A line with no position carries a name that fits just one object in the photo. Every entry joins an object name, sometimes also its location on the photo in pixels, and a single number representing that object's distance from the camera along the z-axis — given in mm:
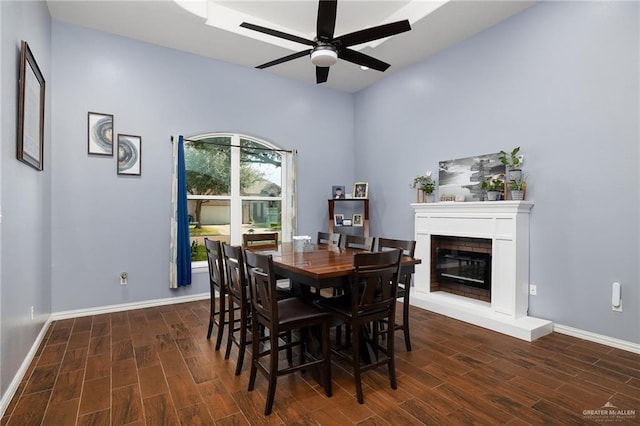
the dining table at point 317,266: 2182
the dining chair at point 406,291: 2875
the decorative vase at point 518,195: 3498
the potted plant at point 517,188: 3500
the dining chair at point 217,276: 2820
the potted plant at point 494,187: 3658
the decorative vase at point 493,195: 3678
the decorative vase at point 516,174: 3537
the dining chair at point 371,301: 2127
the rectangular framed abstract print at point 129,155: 4043
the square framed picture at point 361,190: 5414
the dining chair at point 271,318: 2037
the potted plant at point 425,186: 4505
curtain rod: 4530
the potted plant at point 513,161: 3545
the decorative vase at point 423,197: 4582
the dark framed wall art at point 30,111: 2436
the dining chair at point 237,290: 2407
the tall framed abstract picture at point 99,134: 3873
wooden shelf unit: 5340
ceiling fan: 2498
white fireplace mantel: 3360
